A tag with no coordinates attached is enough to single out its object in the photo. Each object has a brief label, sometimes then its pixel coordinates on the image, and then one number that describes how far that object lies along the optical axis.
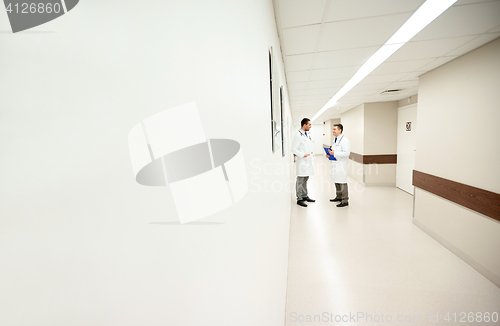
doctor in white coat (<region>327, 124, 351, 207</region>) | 4.77
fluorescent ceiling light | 1.95
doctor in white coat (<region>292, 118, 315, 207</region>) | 4.69
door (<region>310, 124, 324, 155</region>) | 17.09
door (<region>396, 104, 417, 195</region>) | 5.75
